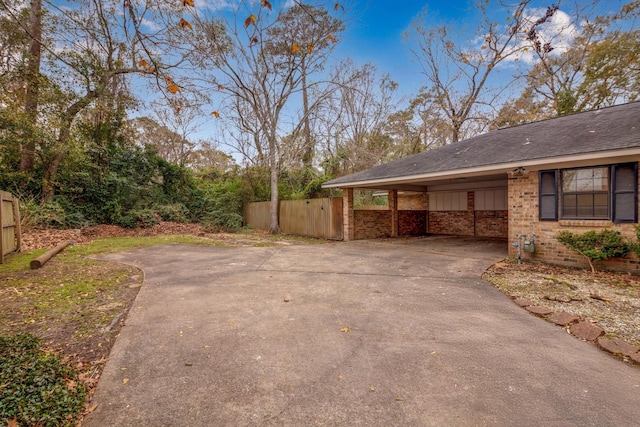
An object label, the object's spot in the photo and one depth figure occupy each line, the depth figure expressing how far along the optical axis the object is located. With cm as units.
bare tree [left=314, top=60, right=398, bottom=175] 1858
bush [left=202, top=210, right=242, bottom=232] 1519
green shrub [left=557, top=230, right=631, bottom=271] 601
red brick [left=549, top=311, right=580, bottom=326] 350
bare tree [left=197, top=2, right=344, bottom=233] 1338
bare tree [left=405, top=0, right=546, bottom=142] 1822
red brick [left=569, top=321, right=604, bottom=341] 313
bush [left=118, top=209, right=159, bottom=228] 1330
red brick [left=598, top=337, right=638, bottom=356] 279
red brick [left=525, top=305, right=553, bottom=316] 381
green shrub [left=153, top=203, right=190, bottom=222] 1477
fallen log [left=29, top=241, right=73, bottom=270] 588
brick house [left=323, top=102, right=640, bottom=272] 611
